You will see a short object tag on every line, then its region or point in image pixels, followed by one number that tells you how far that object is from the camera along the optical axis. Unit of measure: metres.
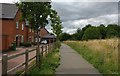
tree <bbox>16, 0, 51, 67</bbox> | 4.53
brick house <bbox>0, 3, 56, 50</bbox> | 13.15
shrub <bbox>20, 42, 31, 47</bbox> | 17.86
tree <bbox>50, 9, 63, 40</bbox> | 18.75
